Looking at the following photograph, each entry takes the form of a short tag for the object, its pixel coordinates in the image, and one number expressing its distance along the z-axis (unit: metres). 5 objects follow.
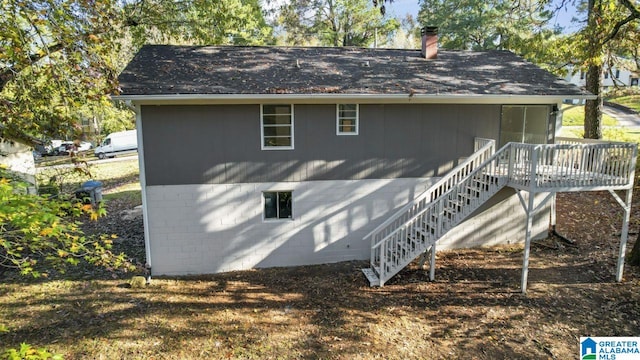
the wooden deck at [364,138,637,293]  8.12
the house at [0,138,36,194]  14.14
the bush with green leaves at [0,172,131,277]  4.07
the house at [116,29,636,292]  9.10
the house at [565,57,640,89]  15.52
